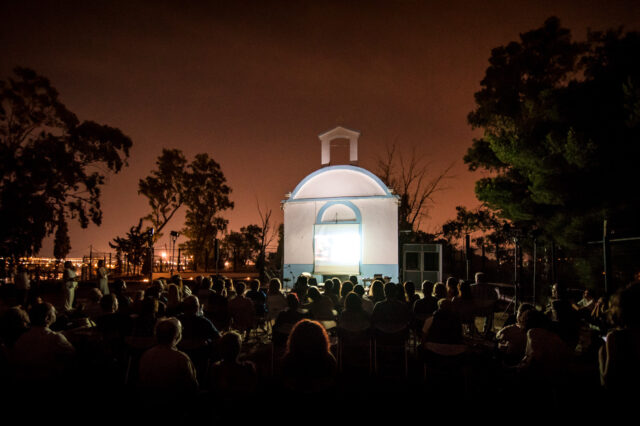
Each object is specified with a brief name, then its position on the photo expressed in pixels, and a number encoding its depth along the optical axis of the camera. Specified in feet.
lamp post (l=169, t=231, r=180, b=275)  49.96
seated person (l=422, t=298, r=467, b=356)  12.80
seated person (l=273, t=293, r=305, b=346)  15.21
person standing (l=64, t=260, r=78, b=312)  29.86
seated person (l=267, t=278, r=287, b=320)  23.07
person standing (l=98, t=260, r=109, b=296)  32.65
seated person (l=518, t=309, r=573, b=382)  11.46
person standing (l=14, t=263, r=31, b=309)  31.83
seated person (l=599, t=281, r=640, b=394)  9.25
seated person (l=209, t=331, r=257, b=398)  9.71
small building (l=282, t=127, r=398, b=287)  47.34
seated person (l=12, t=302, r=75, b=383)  10.36
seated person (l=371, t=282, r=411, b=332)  15.78
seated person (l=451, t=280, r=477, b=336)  19.40
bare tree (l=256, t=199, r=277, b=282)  52.03
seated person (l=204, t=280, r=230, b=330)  19.33
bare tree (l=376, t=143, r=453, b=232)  80.18
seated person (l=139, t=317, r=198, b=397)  9.41
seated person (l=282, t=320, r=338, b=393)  9.69
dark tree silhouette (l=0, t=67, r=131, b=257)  47.83
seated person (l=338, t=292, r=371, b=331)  15.71
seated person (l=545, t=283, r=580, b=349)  13.76
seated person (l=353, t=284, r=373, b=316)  20.29
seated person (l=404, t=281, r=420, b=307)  22.34
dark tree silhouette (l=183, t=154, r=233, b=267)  81.14
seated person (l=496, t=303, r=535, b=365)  13.48
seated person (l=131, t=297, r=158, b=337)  14.61
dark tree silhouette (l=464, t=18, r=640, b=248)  30.42
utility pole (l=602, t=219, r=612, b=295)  19.78
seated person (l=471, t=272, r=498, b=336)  20.86
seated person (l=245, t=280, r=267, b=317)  22.08
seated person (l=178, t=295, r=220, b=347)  13.74
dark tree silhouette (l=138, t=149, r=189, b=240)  76.38
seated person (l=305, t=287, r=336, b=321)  18.07
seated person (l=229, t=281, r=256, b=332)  19.90
